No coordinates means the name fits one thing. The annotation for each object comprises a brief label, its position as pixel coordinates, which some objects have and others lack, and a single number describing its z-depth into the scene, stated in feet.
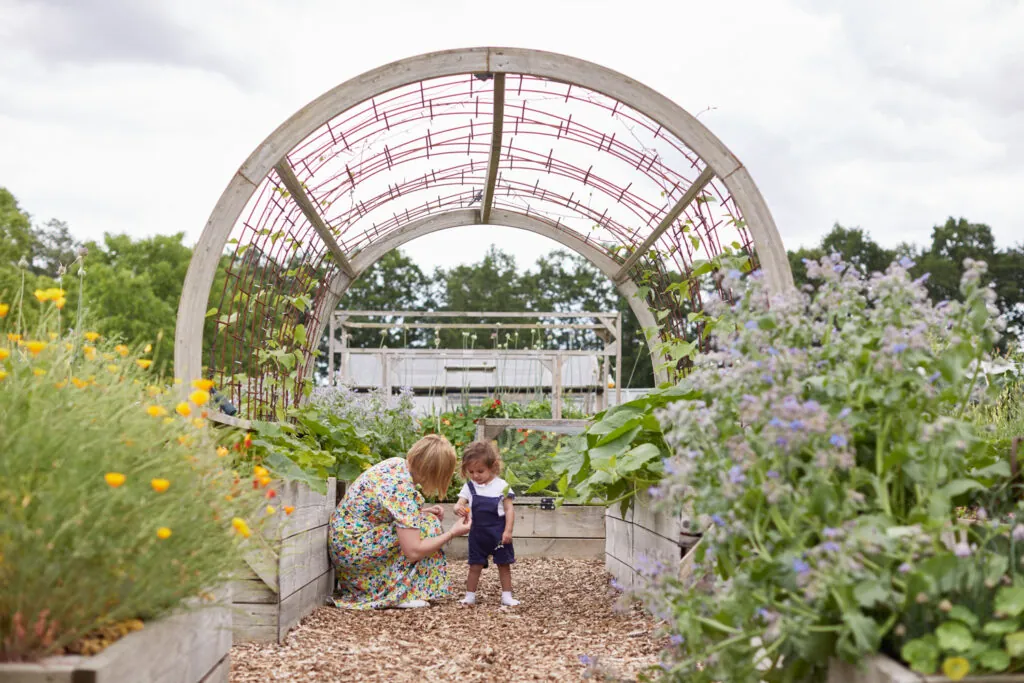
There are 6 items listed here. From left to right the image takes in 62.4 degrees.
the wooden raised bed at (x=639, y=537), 10.60
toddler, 13.55
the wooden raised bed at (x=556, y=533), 17.93
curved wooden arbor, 12.38
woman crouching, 12.81
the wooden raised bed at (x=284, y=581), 10.03
